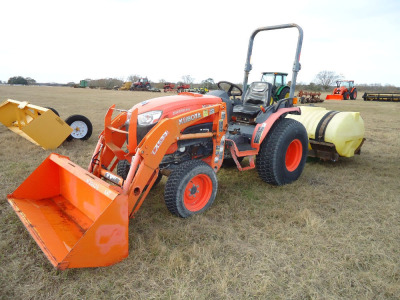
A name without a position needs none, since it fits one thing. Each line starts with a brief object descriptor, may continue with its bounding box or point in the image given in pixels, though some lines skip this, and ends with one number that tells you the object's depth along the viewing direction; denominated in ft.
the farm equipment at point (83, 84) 161.70
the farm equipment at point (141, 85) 128.98
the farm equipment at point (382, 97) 82.17
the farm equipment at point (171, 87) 119.46
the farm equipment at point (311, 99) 74.57
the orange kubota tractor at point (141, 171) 7.87
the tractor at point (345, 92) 86.38
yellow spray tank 17.15
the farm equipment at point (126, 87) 134.19
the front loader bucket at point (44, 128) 18.93
